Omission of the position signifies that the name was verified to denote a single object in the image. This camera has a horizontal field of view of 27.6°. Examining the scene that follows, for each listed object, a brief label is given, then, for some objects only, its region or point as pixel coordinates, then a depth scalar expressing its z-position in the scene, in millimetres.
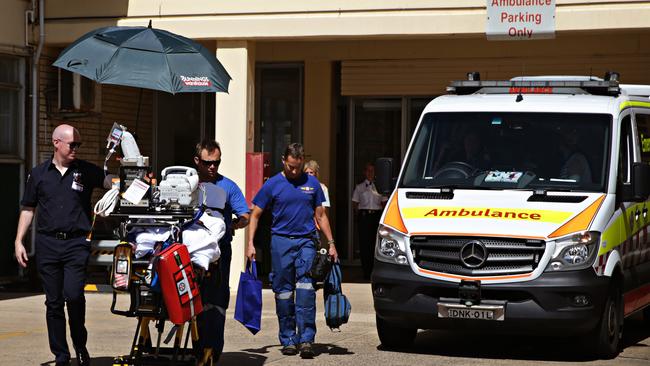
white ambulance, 10398
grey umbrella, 10102
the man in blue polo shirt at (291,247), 10938
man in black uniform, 9438
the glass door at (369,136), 20875
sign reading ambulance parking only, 15805
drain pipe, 17562
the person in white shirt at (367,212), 19422
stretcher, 8453
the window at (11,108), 17500
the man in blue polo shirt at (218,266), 9273
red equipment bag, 8312
